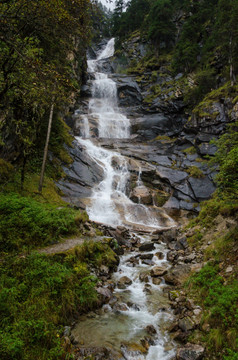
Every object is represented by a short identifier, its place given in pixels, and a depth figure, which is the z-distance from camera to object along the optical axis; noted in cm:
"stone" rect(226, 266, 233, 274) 627
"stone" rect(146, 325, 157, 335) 564
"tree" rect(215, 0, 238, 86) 2716
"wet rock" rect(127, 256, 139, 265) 972
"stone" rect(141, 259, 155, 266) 984
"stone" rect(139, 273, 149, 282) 833
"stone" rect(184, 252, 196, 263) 929
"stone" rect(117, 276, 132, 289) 775
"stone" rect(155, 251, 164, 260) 1049
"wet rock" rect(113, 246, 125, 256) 1026
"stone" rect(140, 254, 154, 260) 1028
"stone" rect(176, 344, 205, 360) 457
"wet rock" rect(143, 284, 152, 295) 756
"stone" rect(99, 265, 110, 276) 792
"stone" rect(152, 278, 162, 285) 817
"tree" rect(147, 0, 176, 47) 4422
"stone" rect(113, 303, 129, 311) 650
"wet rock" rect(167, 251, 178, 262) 1014
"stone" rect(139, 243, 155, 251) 1143
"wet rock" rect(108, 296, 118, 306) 667
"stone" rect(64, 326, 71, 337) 497
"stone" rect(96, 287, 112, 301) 666
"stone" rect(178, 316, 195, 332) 541
